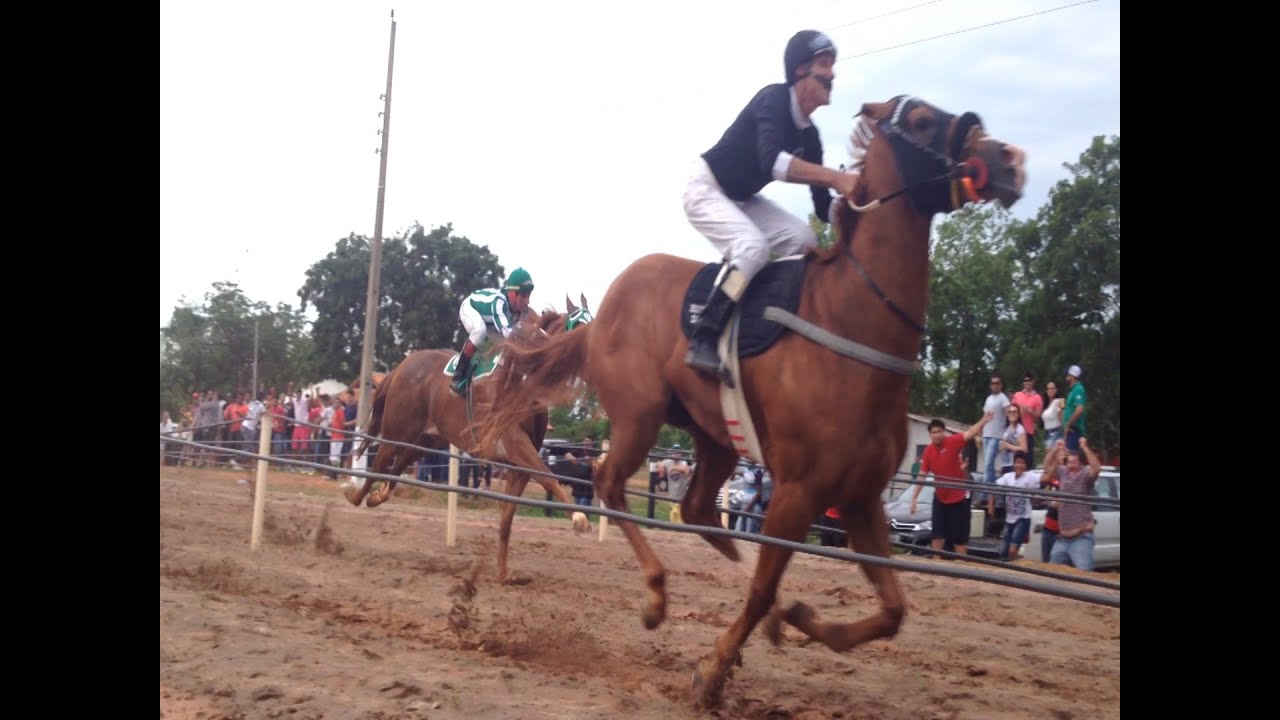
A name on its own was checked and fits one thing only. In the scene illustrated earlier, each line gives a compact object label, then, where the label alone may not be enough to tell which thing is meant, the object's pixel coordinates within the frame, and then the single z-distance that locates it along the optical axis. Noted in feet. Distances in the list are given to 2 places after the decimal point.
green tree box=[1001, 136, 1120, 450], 65.77
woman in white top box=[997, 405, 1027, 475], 36.11
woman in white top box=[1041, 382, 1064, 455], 36.22
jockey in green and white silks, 29.48
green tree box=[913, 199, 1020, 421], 89.81
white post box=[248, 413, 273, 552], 29.99
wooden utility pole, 58.39
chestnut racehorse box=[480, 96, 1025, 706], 14.16
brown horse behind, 31.63
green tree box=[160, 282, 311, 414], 132.67
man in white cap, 34.19
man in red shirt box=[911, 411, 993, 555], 33.01
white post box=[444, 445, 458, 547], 34.04
